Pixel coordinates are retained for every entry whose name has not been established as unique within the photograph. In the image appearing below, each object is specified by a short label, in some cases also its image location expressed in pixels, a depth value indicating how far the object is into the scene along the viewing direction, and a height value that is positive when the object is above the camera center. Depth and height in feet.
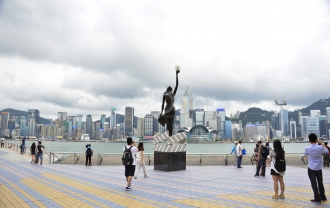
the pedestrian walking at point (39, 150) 58.54 -4.92
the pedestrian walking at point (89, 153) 59.10 -5.62
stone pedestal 47.34 -6.02
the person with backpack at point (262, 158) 40.75 -4.72
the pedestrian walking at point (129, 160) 29.66 -3.61
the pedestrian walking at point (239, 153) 53.93 -5.21
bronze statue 50.57 +3.34
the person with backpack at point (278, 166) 23.97 -3.45
